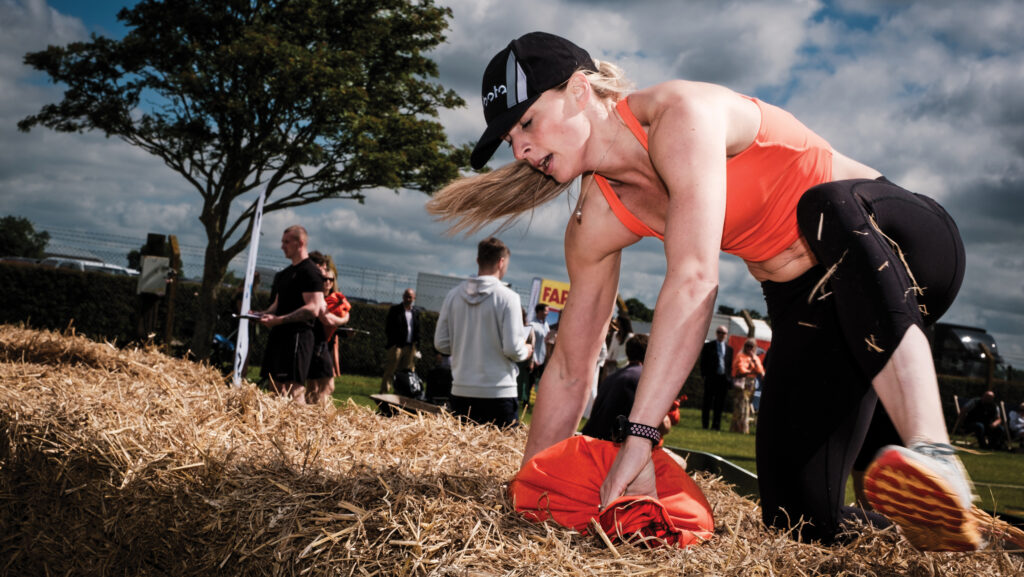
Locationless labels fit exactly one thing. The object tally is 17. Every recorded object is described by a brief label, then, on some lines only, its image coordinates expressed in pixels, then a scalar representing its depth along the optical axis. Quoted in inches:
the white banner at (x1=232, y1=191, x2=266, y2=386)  289.9
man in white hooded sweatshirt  236.2
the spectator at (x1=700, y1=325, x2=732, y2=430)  553.0
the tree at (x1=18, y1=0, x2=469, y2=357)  641.0
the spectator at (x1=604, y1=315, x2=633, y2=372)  463.2
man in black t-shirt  280.7
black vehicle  896.3
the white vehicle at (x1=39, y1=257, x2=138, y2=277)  1380.8
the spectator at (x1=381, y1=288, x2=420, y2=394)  514.0
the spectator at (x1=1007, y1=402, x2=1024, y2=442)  574.2
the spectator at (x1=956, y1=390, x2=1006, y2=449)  587.2
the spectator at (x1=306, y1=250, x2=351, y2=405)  311.7
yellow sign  542.6
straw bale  63.9
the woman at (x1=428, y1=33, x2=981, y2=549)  61.3
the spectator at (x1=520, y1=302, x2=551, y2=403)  462.0
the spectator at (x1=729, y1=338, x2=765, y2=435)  542.9
